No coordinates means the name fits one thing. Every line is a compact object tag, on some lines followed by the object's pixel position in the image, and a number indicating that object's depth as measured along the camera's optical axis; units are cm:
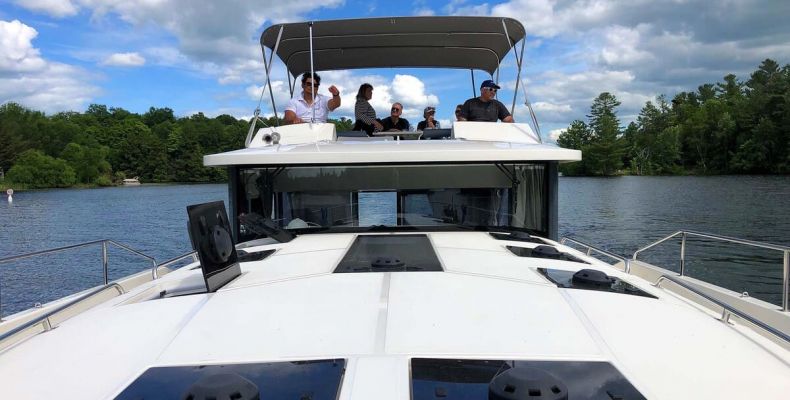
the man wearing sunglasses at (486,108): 702
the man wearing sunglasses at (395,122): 839
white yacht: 205
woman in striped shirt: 830
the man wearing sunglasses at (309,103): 665
